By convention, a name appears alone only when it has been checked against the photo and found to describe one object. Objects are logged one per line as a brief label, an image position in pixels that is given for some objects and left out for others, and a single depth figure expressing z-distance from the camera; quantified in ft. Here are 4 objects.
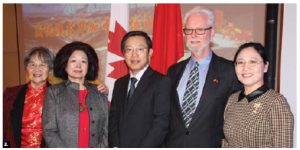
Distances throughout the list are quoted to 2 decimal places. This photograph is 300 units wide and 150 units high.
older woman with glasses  8.17
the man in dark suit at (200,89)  7.48
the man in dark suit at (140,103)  7.54
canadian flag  11.58
